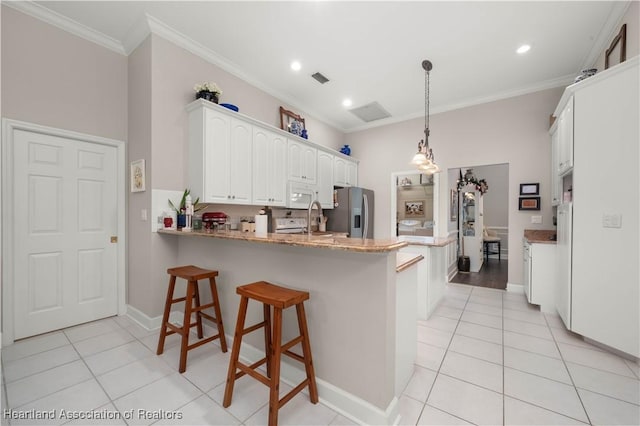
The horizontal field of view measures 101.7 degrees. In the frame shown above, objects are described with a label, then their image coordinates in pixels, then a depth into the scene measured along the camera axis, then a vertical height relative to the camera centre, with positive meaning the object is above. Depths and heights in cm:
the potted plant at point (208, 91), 295 +137
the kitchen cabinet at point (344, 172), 517 +83
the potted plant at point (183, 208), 274 +3
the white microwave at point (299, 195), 409 +28
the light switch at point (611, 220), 212 -6
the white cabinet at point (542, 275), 320 -78
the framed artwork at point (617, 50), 243 +163
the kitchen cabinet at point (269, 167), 351 +62
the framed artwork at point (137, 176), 280 +38
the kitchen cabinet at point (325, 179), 474 +60
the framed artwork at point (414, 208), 625 +10
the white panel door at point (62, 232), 246 -23
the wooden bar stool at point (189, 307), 201 -80
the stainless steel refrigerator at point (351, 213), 501 -2
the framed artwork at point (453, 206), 503 +14
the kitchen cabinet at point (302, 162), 411 +82
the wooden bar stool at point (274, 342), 141 -77
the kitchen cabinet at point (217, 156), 287 +65
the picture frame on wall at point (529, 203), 390 +15
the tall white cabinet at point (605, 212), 205 +1
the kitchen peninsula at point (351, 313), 144 -62
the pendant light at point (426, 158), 306 +65
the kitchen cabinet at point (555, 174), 322 +54
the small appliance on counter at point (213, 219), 284 -9
